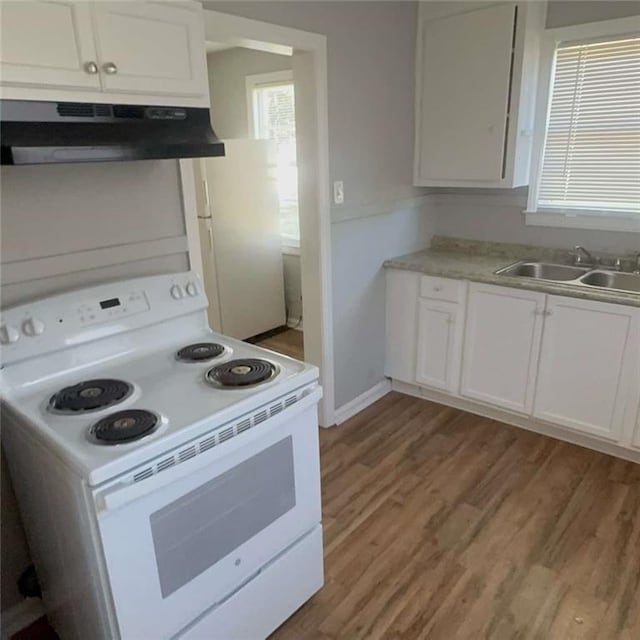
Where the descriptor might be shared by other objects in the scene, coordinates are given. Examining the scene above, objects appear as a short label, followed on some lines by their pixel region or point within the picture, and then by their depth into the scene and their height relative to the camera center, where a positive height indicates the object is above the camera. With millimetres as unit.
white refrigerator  3805 -567
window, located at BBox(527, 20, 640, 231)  2672 +122
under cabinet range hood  1258 +82
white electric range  1251 -765
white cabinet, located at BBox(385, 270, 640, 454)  2486 -1023
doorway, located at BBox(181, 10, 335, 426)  2043 -57
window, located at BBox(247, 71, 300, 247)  4168 +259
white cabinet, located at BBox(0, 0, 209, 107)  1267 +294
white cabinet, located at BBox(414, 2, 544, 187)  2701 +350
